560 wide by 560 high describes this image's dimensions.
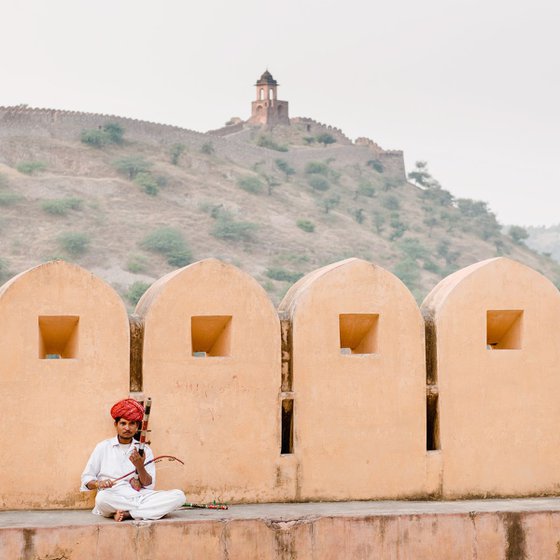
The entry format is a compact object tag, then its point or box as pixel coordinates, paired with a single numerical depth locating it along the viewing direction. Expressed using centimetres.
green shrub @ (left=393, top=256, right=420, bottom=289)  6091
